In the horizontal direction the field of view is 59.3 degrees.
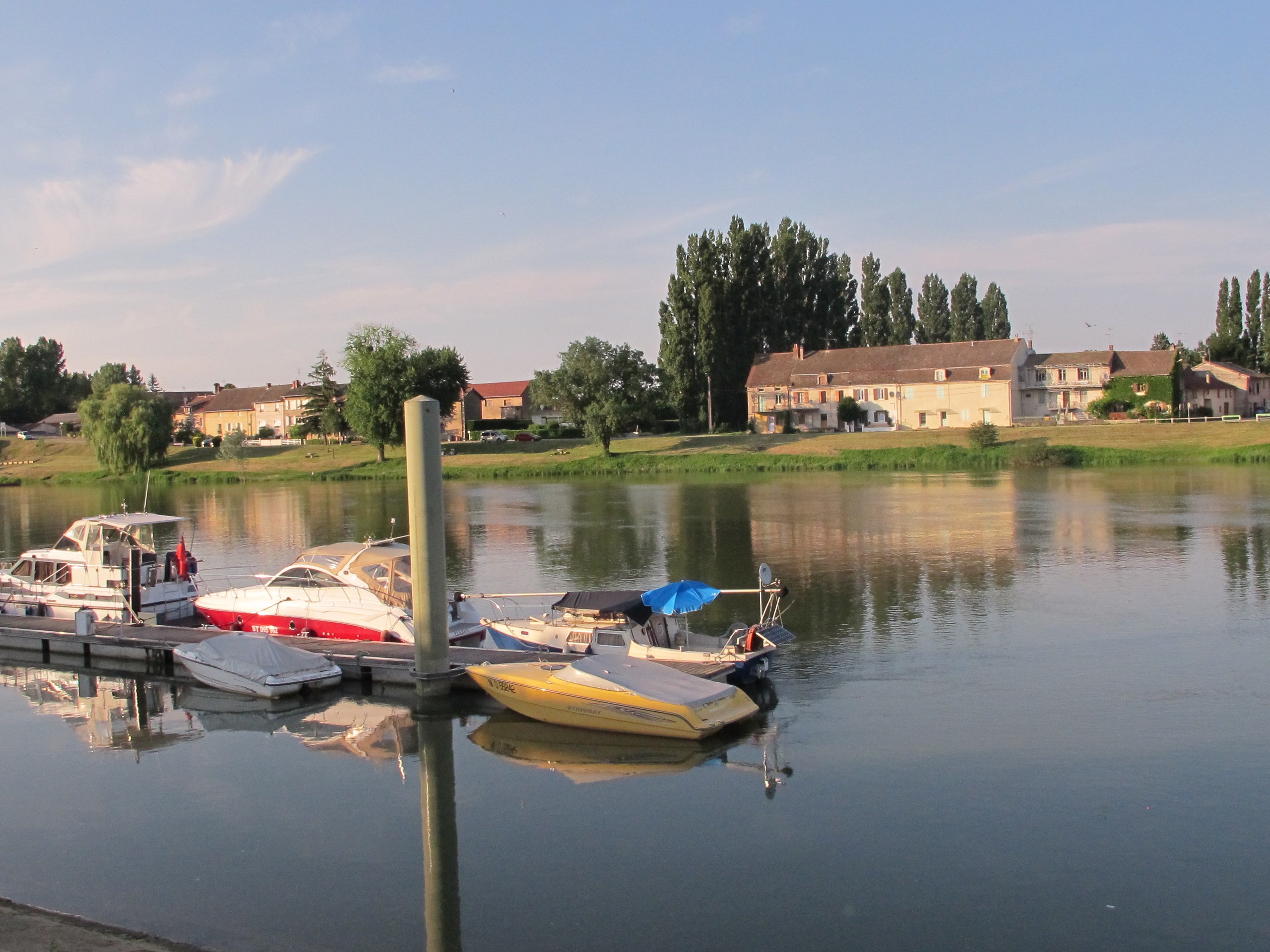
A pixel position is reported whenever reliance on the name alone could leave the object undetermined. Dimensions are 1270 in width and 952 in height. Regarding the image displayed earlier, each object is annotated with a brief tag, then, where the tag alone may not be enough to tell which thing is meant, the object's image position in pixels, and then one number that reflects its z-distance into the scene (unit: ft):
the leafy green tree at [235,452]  313.53
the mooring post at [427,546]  65.87
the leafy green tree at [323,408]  327.67
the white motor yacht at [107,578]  86.94
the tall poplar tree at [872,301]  369.91
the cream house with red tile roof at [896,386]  313.12
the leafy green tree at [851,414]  319.88
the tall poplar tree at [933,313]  383.45
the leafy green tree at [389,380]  289.12
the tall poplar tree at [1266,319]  341.62
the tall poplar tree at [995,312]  402.72
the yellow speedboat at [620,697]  57.31
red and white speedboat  78.89
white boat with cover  68.49
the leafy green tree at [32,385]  458.09
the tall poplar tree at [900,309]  375.86
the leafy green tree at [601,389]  282.56
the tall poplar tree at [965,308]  382.01
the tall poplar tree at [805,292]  336.70
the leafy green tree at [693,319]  301.63
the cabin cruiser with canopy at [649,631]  68.54
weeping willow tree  287.28
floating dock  69.97
